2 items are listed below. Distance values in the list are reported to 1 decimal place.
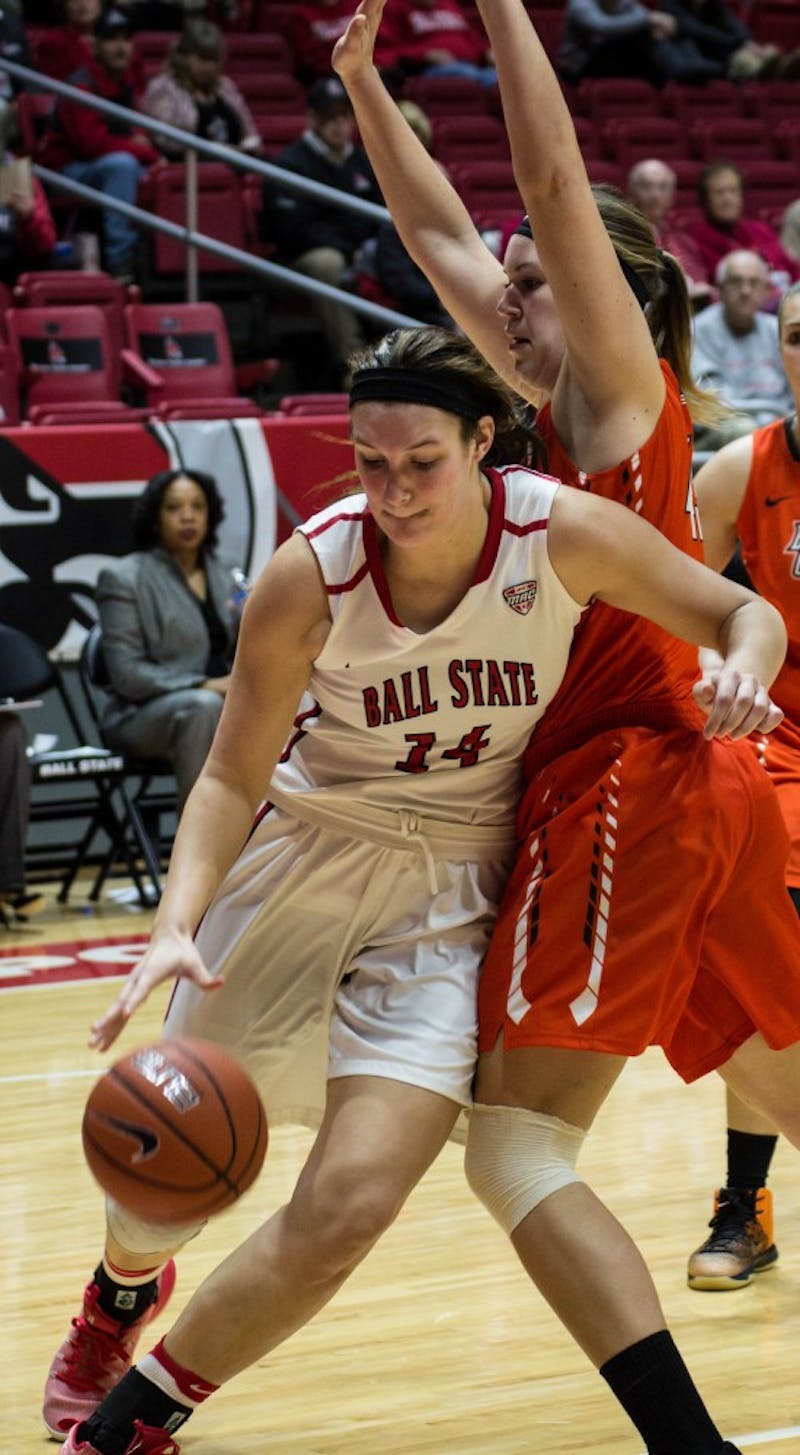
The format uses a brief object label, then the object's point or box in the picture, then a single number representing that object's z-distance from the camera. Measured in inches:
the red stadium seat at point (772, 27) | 621.3
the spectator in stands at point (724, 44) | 572.4
